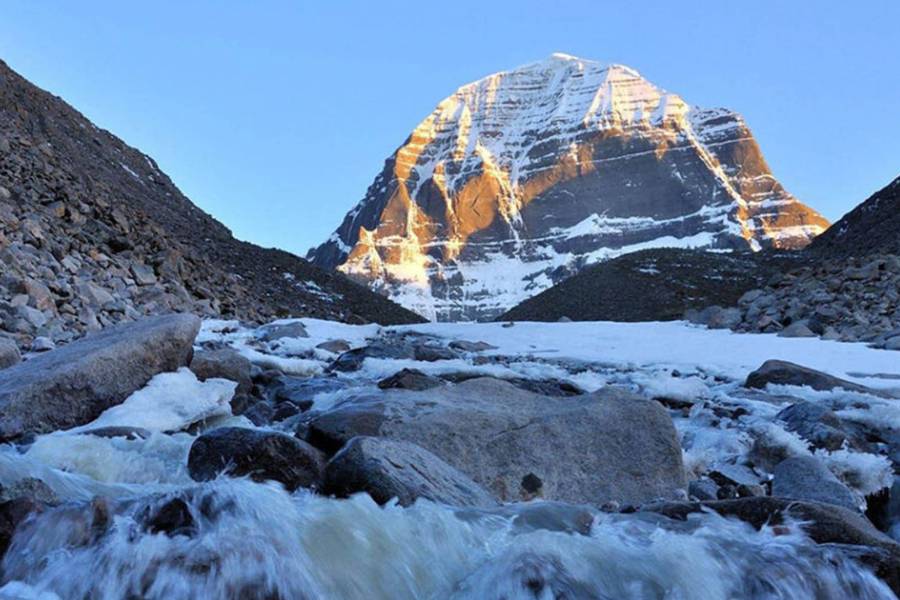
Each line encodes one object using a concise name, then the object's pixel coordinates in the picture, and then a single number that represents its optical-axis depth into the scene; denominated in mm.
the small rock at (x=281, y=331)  14148
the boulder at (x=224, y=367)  7146
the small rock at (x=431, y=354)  11938
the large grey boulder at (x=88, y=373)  5102
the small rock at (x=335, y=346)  12969
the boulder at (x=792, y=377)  8633
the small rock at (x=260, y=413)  6359
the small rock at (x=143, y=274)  17719
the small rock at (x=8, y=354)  6633
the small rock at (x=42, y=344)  8271
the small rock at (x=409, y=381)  7258
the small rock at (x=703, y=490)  4951
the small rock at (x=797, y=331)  16500
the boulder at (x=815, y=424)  5941
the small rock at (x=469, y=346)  15680
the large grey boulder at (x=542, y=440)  4785
